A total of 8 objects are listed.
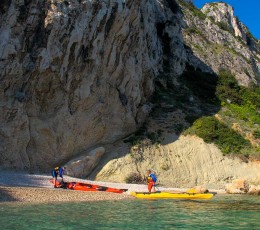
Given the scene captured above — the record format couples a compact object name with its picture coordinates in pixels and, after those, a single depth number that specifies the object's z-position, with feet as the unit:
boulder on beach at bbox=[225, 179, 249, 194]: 78.18
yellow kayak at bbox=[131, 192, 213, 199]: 64.66
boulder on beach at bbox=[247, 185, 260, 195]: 75.82
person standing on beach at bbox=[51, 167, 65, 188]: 70.77
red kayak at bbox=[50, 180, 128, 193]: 70.25
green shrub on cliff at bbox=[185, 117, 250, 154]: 103.86
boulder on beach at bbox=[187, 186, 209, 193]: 70.82
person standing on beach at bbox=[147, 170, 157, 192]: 73.97
